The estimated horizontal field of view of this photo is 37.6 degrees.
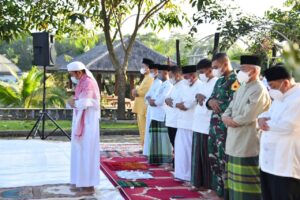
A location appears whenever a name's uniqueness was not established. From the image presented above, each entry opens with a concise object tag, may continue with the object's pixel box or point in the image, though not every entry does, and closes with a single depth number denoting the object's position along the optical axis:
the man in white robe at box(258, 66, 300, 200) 2.98
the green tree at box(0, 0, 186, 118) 11.91
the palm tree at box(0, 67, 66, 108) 14.11
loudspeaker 8.64
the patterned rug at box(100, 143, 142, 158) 7.36
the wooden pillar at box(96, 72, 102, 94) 19.75
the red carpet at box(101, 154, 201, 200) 4.53
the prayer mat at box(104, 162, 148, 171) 5.99
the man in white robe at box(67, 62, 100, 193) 4.63
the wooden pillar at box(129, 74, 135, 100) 19.64
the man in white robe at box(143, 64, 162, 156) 6.41
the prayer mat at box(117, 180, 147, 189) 4.90
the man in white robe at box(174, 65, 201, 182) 5.05
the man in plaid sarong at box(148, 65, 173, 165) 6.29
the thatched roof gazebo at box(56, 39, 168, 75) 18.42
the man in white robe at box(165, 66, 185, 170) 5.48
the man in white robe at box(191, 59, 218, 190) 4.59
